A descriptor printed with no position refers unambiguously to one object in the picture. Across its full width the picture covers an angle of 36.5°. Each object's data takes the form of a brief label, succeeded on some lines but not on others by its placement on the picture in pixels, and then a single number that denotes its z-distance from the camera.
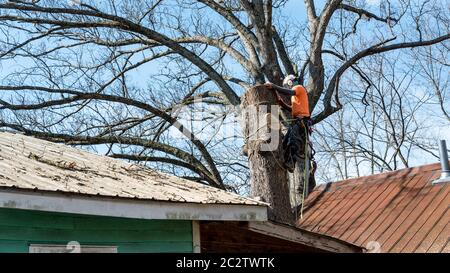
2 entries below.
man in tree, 11.68
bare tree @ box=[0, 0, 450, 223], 15.02
